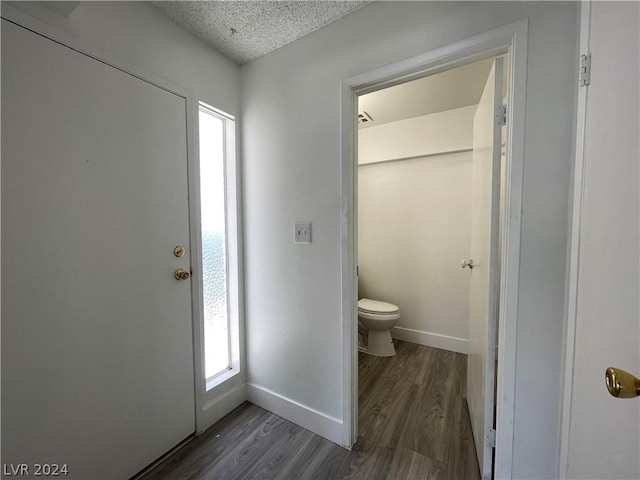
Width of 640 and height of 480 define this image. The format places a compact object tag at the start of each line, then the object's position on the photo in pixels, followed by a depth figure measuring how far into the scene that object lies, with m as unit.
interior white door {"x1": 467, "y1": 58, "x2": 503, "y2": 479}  1.15
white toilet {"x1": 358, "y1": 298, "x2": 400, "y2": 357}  2.47
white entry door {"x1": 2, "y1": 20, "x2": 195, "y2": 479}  0.93
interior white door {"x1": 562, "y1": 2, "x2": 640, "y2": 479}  0.57
